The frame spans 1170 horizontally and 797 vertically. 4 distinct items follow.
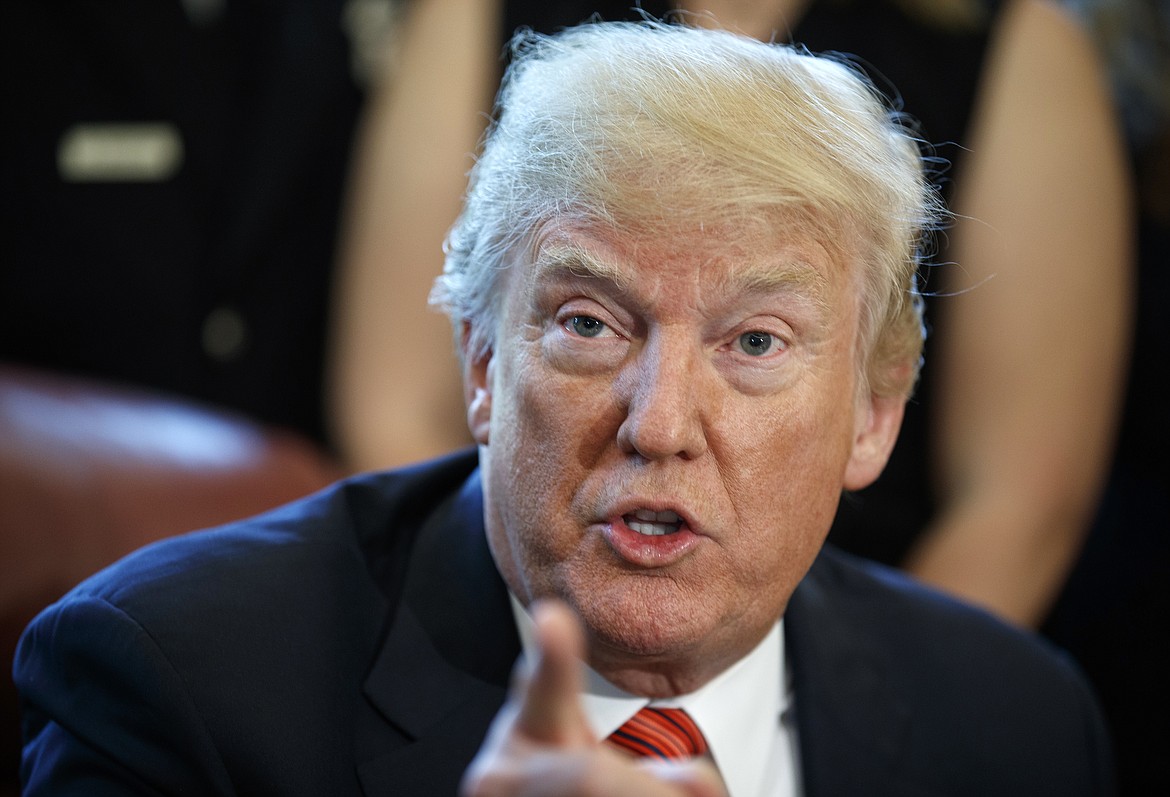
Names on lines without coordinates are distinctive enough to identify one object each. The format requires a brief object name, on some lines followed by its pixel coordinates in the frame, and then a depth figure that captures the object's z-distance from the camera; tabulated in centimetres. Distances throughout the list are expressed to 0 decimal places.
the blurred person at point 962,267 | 165
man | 125
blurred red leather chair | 141
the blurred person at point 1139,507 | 170
